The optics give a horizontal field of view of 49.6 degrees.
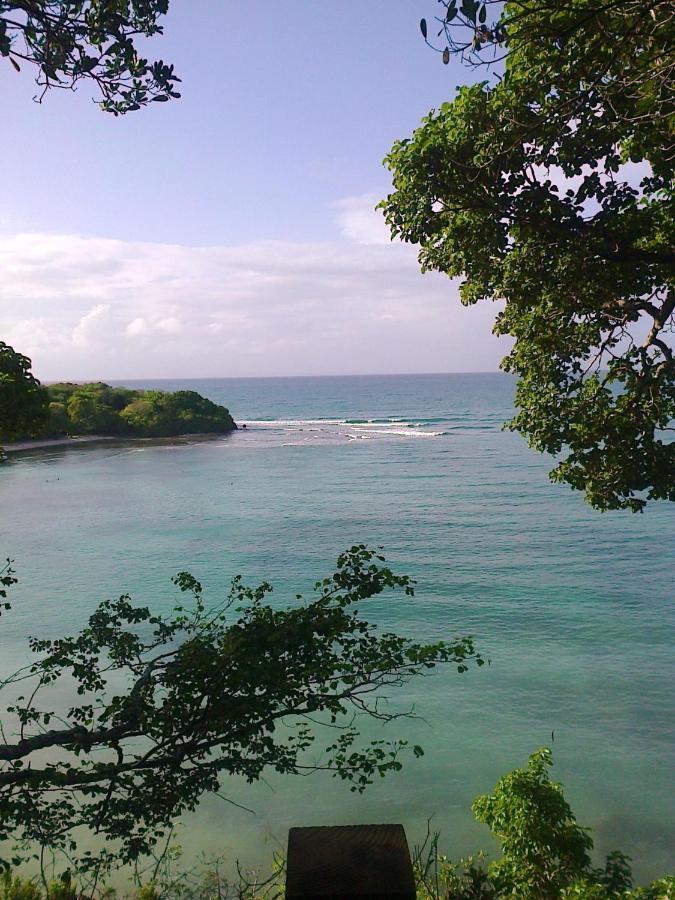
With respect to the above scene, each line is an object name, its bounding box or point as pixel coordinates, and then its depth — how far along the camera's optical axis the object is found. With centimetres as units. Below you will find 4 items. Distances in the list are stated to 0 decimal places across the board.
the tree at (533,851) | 704
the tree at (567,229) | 680
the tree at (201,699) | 551
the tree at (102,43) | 528
